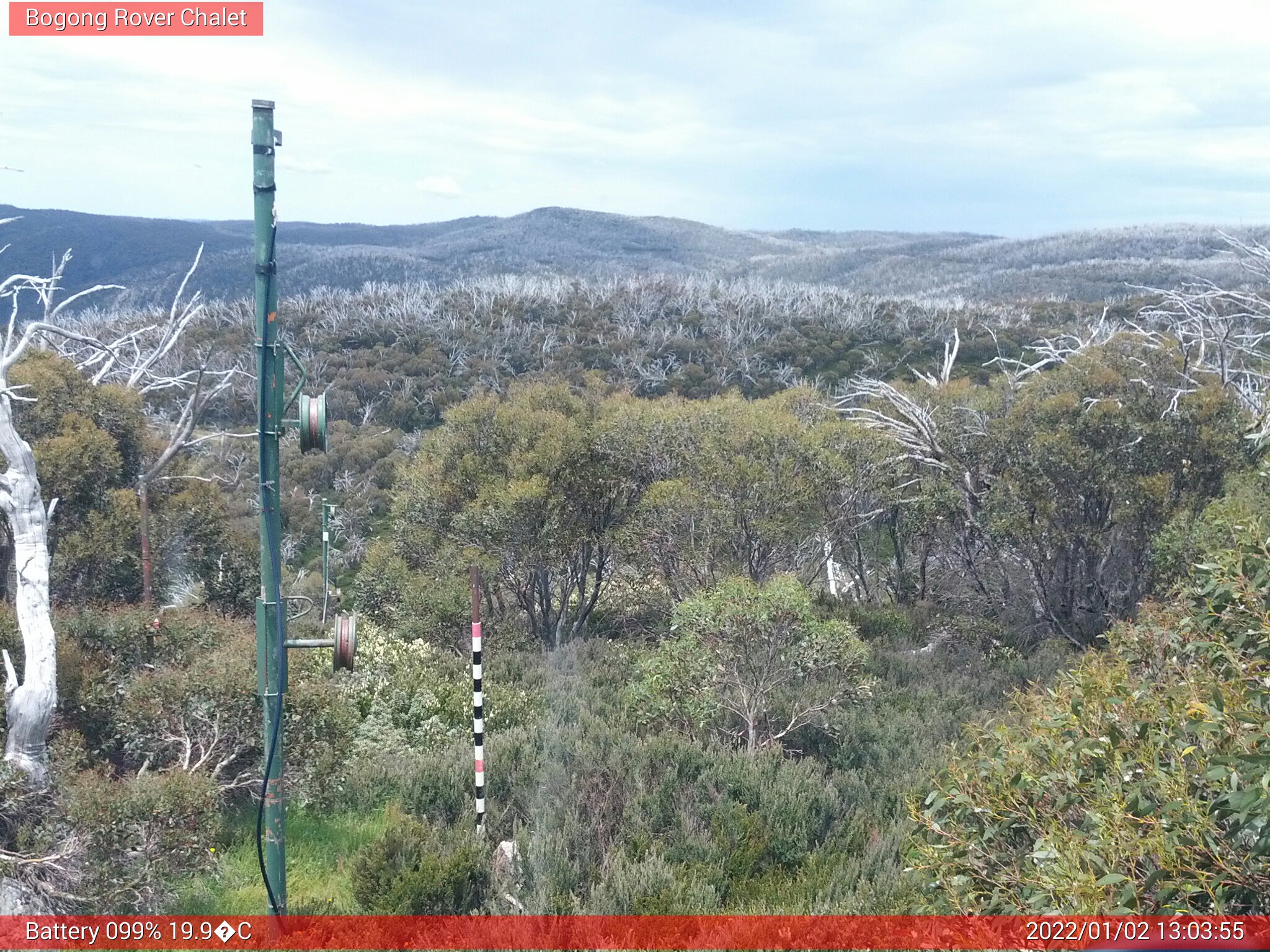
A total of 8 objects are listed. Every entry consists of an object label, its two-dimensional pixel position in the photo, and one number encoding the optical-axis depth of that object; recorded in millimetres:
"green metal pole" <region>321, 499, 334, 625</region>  9684
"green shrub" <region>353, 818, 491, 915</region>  5234
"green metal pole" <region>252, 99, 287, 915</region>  4332
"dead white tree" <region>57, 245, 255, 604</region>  8438
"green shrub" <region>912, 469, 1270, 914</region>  2752
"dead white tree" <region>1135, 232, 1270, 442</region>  10742
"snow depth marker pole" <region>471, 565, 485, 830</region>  6117
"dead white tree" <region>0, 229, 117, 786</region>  6121
